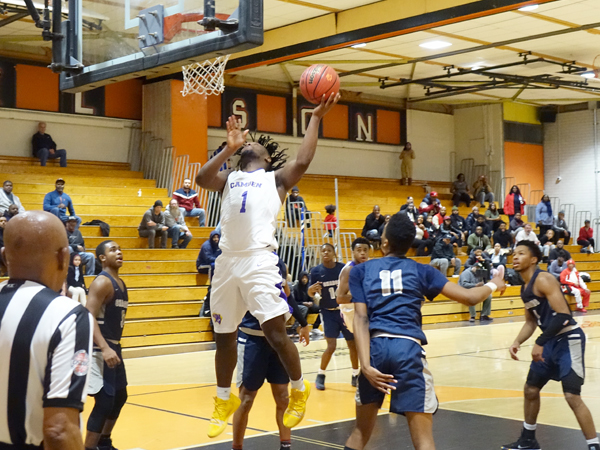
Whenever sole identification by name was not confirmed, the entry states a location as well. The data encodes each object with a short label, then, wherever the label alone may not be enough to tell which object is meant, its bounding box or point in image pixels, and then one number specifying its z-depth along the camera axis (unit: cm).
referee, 225
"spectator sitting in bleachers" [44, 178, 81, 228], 1402
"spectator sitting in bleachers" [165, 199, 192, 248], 1559
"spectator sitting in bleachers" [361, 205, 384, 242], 1802
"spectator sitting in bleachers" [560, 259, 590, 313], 1906
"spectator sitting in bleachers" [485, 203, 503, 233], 2156
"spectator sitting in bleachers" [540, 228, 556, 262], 2129
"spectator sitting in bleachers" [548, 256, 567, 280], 1941
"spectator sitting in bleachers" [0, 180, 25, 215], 1363
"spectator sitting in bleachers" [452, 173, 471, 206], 2416
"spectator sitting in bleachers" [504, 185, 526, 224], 2333
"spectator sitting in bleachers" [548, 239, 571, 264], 2028
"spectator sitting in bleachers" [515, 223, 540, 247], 2075
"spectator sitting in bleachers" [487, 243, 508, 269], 1888
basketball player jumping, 486
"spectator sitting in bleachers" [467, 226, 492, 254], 2008
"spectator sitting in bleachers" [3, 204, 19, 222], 1259
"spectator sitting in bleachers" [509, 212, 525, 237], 2215
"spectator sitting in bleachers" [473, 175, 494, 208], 2411
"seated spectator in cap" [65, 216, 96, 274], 1307
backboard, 539
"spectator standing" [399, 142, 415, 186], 2491
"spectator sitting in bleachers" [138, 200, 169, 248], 1530
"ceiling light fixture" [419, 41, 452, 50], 1811
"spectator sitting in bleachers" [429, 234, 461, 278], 1797
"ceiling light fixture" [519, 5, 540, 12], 1517
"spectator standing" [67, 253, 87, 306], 1114
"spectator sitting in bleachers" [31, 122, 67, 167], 1772
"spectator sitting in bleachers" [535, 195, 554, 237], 2298
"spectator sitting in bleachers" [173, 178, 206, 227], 1692
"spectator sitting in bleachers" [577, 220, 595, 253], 2352
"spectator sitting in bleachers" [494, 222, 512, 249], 2078
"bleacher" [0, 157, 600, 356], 1310
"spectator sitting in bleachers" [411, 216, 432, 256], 1888
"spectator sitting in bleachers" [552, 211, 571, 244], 2305
